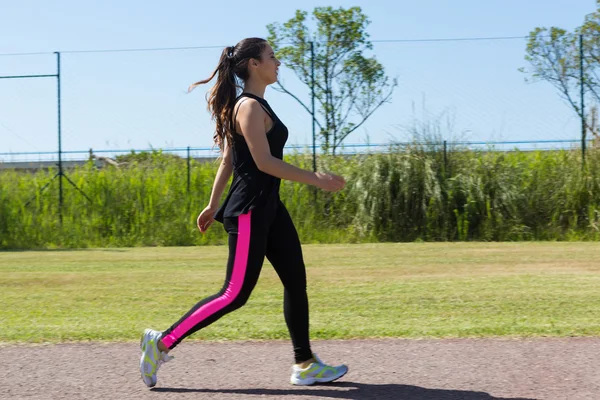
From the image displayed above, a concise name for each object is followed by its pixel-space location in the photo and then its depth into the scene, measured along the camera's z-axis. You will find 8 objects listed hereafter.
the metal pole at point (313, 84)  16.22
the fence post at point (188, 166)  16.89
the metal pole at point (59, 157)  16.58
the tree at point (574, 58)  15.73
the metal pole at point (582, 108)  15.67
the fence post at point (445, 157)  15.91
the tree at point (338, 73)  16.45
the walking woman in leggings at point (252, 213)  4.38
